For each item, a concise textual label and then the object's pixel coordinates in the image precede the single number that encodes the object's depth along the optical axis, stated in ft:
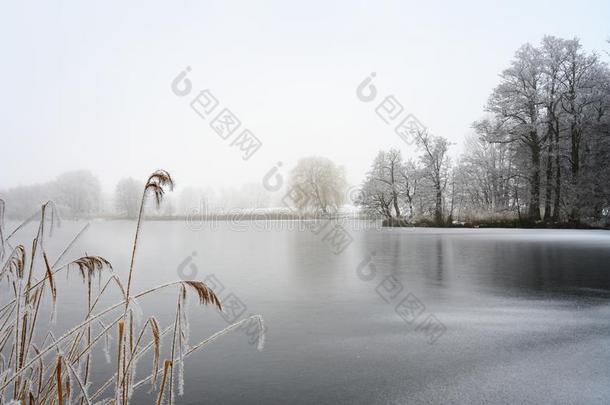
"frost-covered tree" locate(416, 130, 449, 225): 122.93
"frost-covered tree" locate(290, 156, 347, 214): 175.42
